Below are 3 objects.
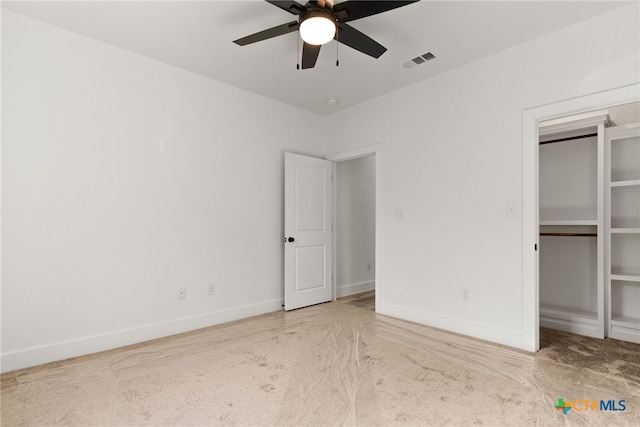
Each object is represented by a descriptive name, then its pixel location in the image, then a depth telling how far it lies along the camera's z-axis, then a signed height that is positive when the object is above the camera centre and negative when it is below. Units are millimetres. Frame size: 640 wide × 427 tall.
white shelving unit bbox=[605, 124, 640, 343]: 3186 -180
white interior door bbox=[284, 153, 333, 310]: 4297 -247
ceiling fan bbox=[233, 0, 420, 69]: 1976 +1236
